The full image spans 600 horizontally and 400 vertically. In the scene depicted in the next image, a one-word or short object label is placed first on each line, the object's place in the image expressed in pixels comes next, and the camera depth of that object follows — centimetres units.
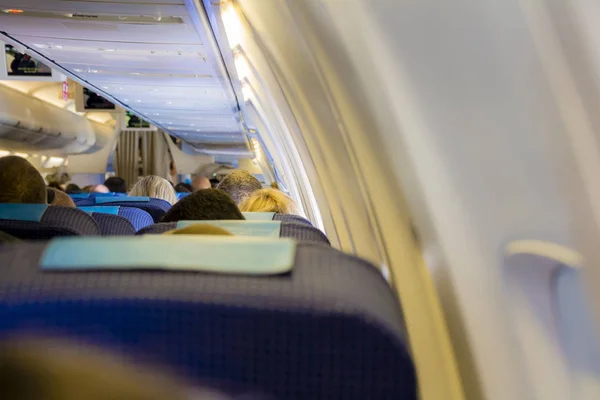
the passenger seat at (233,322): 105
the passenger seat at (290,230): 212
